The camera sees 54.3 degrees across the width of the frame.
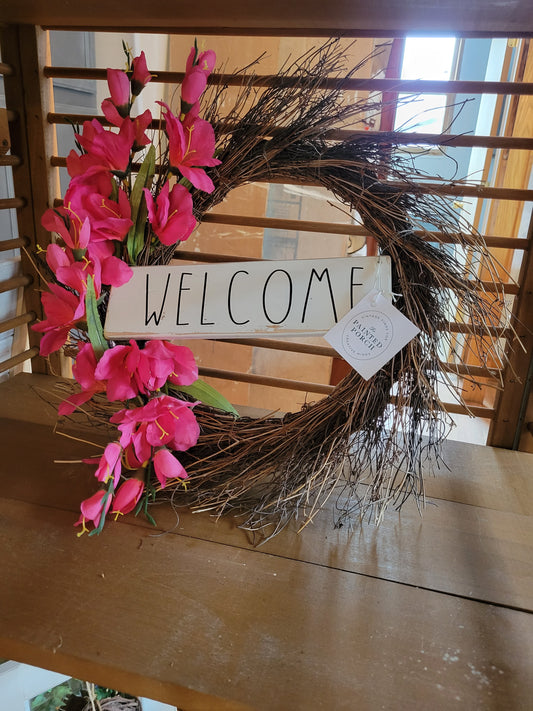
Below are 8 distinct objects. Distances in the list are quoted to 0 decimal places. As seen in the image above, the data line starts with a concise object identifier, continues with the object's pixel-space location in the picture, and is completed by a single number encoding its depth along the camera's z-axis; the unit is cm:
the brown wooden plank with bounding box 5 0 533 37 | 71
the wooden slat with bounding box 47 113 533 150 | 69
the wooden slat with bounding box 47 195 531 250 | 87
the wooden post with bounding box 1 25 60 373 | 98
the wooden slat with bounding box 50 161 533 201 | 68
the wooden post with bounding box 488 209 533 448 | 90
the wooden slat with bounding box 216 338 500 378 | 98
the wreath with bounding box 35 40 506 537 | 67
